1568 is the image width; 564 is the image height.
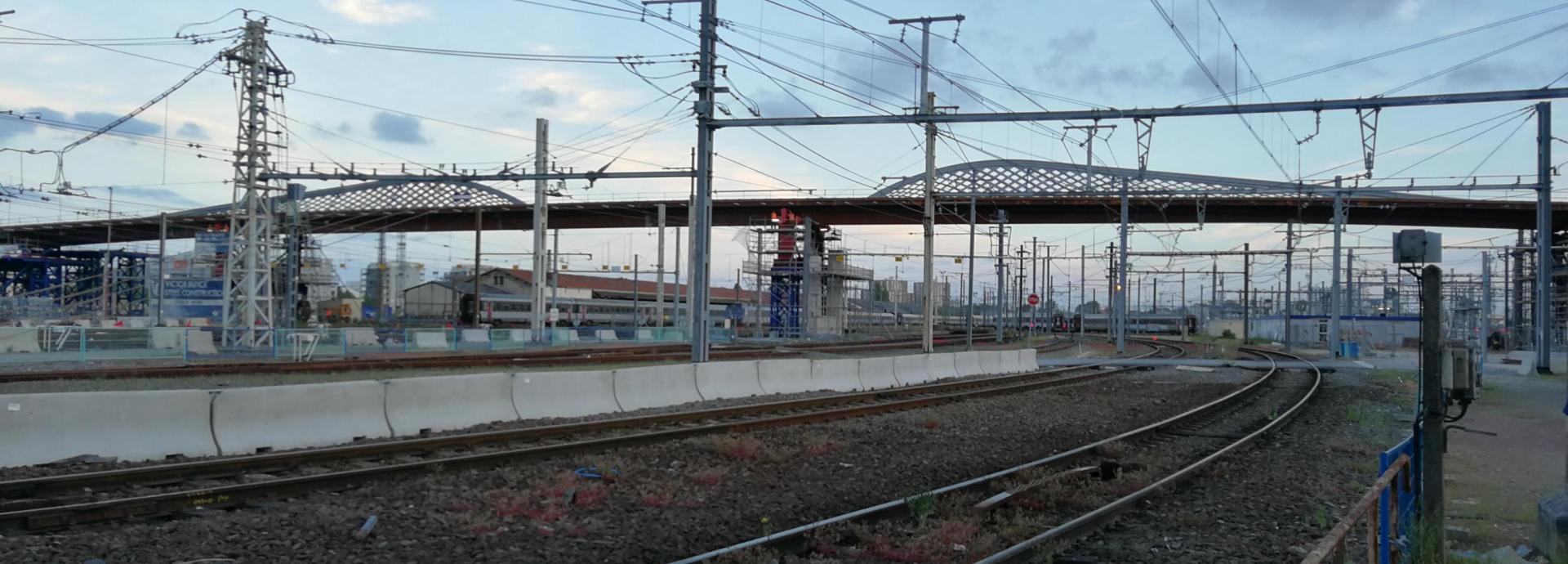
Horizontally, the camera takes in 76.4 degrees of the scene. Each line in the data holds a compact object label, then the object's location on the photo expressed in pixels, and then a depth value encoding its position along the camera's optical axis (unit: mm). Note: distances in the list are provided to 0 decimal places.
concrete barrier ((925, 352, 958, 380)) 28222
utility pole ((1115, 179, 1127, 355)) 38688
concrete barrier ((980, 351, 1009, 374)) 32250
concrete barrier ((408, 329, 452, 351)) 36250
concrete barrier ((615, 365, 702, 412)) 17906
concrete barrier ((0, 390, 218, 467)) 10125
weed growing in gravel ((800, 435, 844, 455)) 13577
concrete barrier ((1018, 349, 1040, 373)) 35250
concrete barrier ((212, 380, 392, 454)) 11562
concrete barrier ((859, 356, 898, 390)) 24656
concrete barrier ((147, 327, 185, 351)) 28828
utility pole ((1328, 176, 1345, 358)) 38375
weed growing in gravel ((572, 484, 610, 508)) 9719
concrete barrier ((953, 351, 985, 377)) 30500
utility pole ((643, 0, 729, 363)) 20266
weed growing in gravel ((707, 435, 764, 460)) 12750
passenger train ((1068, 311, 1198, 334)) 104250
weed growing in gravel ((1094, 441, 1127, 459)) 13927
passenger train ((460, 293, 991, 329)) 81125
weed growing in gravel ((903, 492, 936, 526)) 9351
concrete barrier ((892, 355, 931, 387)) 26188
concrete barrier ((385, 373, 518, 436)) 13742
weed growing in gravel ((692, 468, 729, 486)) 11008
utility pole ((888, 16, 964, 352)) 29078
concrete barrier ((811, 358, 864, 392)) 23250
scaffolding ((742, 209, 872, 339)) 58406
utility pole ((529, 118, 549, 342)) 39219
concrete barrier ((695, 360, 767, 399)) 20125
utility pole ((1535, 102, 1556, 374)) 31250
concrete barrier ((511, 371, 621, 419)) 16000
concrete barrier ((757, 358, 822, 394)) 21938
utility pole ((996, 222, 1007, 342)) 45812
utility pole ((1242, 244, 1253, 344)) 63119
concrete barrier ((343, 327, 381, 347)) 35875
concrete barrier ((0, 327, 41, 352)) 28219
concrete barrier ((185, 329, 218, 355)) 30266
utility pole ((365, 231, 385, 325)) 89750
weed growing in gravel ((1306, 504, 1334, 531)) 9648
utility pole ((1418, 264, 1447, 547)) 8688
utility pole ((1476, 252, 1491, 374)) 33556
